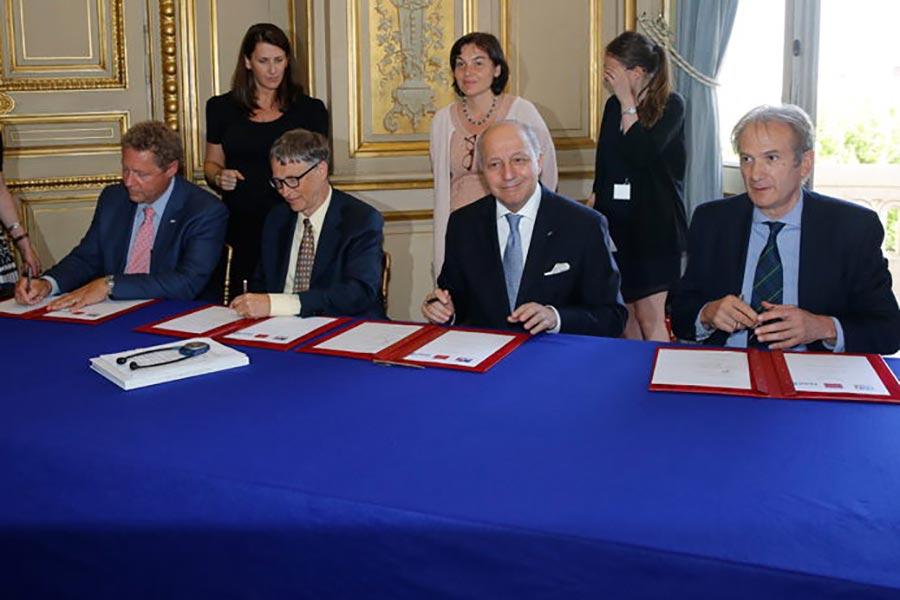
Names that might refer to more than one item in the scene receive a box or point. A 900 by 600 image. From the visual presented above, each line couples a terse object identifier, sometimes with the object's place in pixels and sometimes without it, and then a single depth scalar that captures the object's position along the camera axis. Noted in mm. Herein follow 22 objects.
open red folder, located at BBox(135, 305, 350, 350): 2658
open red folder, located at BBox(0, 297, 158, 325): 2942
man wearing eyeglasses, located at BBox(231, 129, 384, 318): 3186
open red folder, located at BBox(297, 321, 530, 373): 2410
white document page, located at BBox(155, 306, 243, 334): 2799
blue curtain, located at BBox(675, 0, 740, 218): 5074
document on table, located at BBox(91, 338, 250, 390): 2285
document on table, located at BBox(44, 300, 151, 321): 2965
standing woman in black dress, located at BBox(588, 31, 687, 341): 4070
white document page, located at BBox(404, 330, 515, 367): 2416
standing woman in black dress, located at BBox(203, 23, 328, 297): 4152
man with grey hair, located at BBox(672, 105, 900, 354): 2506
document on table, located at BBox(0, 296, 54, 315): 3049
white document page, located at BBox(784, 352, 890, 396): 2131
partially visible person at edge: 4066
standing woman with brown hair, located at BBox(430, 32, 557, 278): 4105
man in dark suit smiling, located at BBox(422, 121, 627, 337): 2861
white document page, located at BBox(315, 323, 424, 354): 2561
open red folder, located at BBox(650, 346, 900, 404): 2113
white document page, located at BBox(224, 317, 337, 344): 2679
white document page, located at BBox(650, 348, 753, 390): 2191
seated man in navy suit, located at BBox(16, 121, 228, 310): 3369
